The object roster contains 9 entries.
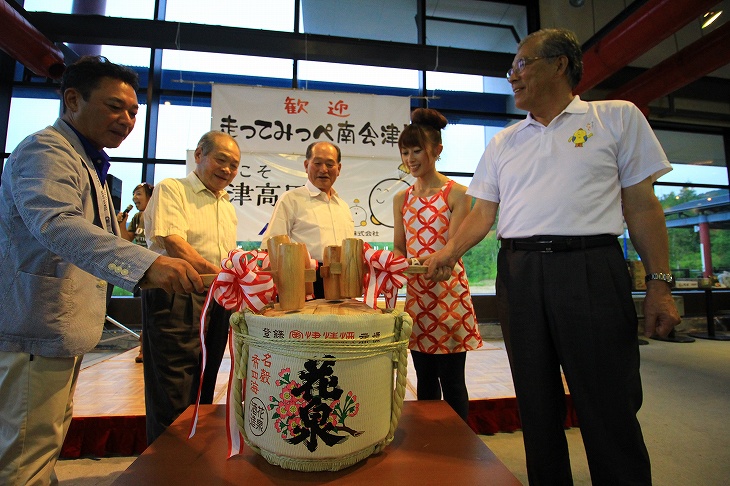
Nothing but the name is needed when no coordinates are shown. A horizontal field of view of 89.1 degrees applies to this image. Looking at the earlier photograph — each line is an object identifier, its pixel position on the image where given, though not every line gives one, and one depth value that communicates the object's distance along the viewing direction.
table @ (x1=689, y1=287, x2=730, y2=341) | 5.00
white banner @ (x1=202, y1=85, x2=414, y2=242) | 3.95
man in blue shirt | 0.93
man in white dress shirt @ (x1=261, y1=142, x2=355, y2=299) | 1.80
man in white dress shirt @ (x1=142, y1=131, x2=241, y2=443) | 1.46
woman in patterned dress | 1.53
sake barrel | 0.70
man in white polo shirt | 1.04
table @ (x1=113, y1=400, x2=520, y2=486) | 0.72
